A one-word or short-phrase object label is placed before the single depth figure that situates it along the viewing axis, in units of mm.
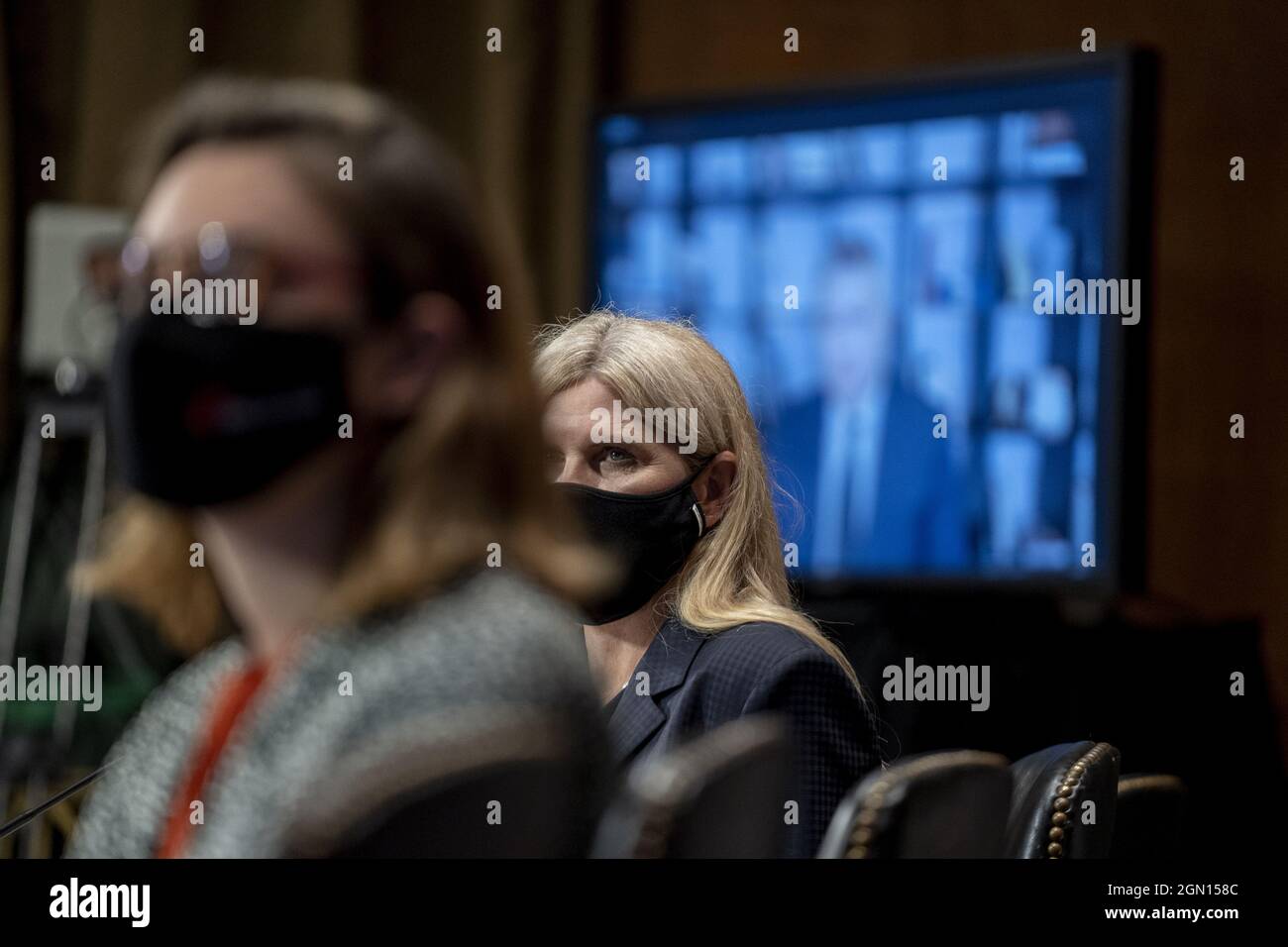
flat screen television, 5991
